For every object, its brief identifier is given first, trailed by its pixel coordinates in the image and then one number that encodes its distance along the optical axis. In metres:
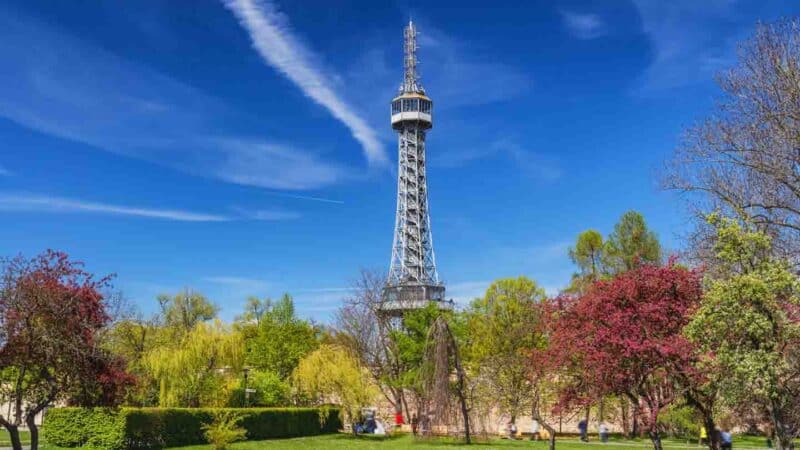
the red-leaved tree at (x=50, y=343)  13.91
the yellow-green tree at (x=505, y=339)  36.44
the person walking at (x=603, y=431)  33.32
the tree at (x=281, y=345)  45.16
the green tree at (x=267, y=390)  36.06
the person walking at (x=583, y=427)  34.91
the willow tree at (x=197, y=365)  30.11
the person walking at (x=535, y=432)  34.65
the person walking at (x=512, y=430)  35.89
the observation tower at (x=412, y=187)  82.69
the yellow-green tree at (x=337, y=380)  32.38
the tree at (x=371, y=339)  37.91
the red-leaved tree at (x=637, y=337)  15.28
